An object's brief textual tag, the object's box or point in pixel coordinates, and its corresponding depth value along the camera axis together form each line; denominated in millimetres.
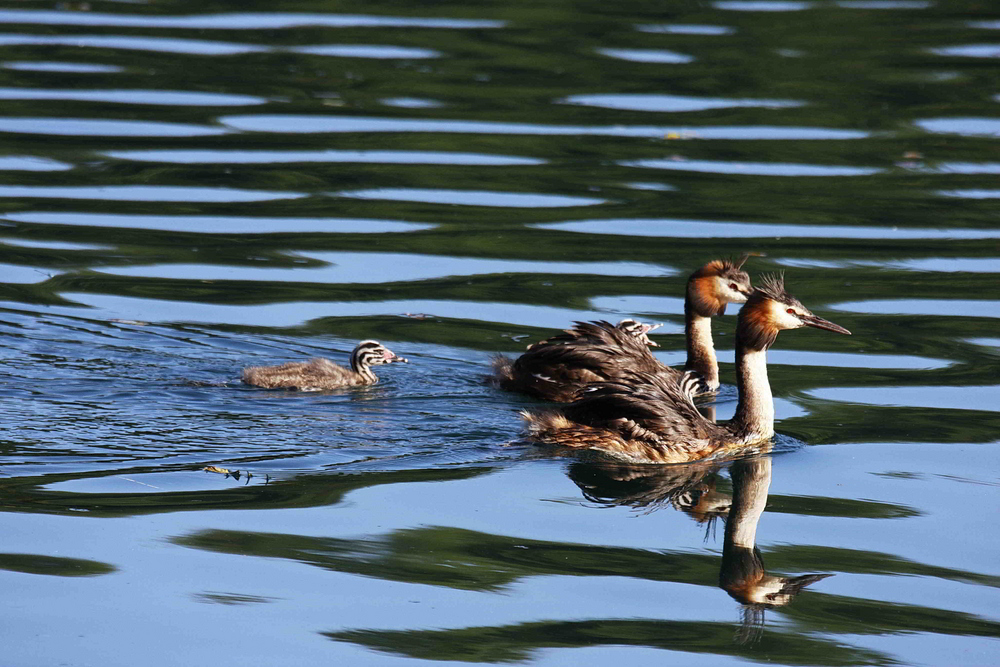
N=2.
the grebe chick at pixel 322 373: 18625
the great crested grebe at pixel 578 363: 19016
